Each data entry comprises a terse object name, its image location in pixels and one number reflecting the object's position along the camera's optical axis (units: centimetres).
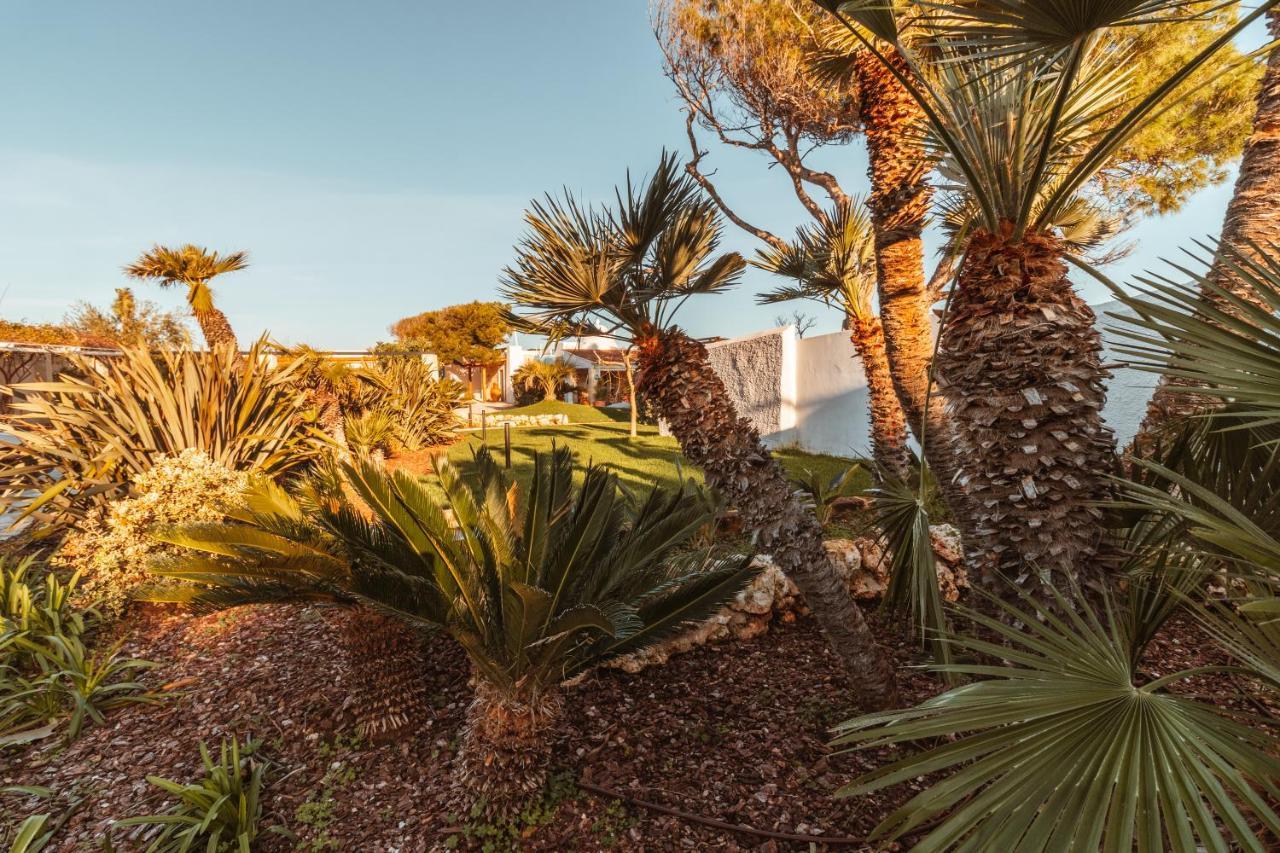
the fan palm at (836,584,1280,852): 96
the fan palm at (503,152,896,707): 247
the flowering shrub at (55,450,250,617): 379
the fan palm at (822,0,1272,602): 185
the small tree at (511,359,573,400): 2477
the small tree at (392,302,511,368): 2925
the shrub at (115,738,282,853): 211
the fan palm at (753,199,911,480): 560
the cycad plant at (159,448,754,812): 221
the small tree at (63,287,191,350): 2242
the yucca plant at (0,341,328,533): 456
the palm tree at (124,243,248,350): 1131
